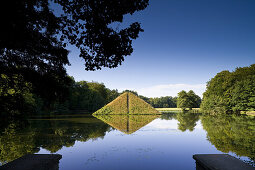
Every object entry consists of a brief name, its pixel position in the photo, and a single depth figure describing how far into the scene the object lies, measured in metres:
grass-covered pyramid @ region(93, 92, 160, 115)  34.25
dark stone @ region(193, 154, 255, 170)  4.17
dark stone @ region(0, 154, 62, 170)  4.38
